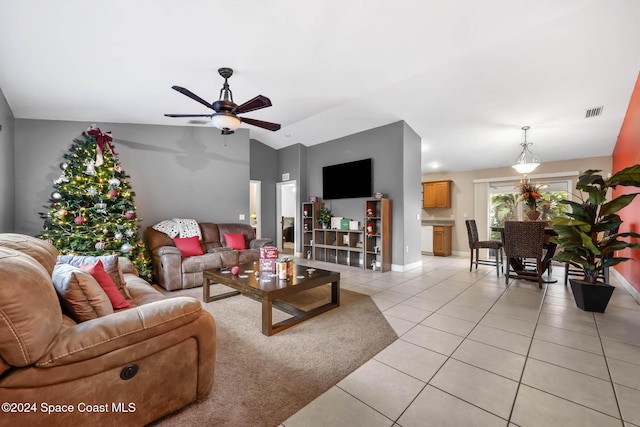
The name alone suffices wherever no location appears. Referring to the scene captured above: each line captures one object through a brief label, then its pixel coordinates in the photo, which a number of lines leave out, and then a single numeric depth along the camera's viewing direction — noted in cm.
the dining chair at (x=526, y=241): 374
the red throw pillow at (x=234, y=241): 476
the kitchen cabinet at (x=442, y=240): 710
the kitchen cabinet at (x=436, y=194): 733
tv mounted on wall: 552
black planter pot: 284
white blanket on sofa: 442
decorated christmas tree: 354
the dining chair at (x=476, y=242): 475
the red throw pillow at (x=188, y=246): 420
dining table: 410
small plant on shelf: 604
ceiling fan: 297
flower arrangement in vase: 435
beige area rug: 145
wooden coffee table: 238
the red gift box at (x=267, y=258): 302
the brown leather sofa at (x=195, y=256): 376
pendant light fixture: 474
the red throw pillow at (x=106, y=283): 180
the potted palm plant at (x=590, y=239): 278
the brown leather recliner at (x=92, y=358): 100
